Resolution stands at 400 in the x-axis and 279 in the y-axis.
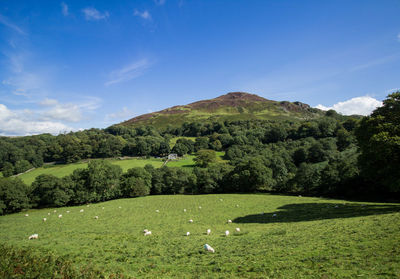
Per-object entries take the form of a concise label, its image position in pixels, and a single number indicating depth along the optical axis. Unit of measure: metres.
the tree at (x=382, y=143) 20.23
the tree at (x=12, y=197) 42.03
